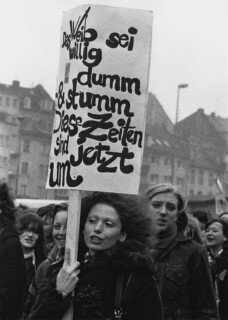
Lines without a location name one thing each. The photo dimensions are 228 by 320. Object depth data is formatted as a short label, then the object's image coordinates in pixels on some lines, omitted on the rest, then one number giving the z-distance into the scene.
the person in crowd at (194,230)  6.26
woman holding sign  4.50
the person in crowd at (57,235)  6.03
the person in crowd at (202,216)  10.40
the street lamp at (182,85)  49.56
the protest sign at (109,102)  4.88
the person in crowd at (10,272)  6.27
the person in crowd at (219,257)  7.51
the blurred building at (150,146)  91.50
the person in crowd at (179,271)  5.64
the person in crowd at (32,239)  7.79
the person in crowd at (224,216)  8.88
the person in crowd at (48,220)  8.39
